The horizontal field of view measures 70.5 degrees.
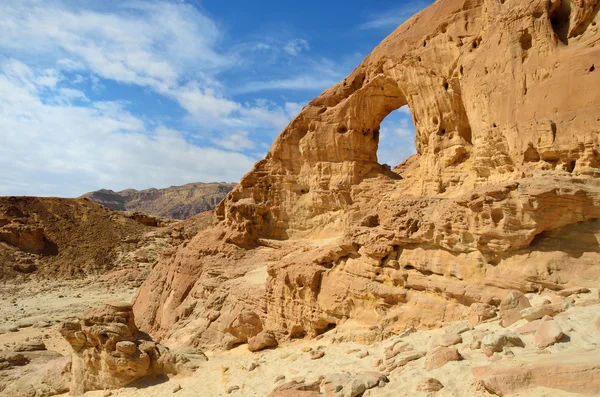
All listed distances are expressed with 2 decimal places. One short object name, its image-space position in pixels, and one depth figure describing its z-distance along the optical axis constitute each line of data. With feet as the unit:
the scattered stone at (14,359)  44.45
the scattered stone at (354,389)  19.99
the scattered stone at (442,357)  19.52
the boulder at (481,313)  23.80
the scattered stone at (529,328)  19.43
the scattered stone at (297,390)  21.75
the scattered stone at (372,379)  20.40
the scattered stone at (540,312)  20.38
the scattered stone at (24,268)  113.39
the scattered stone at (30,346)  50.39
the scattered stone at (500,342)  18.48
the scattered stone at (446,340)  21.79
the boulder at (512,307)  21.68
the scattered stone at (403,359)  21.88
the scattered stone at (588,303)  20.34
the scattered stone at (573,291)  21.93
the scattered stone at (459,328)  23.12
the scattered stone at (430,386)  17.84
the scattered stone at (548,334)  17.66
